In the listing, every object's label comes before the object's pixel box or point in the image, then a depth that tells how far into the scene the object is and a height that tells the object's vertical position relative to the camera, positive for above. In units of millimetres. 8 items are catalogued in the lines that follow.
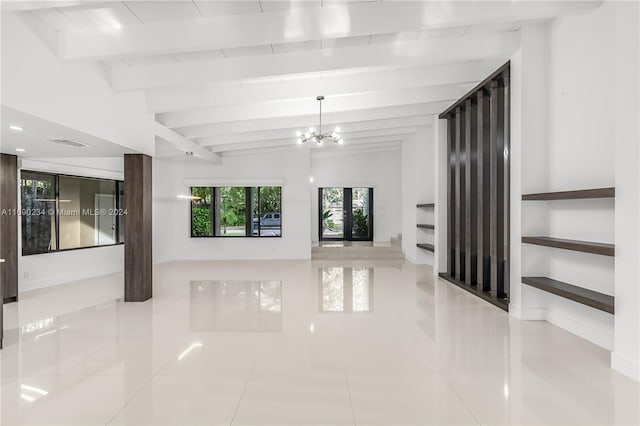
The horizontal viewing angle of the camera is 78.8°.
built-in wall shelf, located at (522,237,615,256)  3453 -337
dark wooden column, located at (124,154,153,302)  5832 -215
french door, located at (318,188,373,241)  13758 -59
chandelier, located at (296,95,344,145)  7285 +1424
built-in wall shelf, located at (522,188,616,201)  3411 +164
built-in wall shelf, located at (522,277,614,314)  3506 -823
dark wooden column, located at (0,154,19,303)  6113 -197
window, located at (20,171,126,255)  7164 -5
